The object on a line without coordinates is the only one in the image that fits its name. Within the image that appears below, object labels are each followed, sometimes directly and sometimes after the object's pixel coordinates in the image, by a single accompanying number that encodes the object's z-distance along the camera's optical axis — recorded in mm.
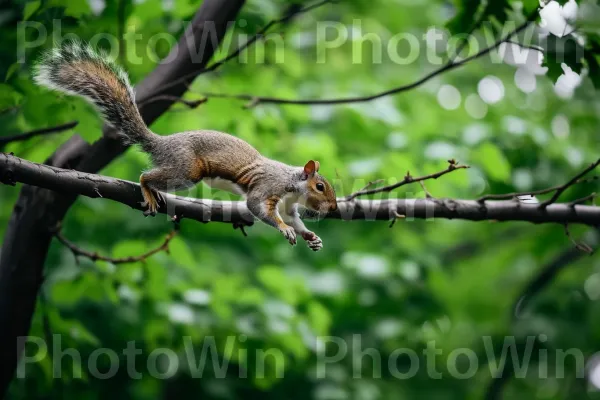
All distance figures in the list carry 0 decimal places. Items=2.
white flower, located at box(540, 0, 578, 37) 5894
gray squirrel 5602
